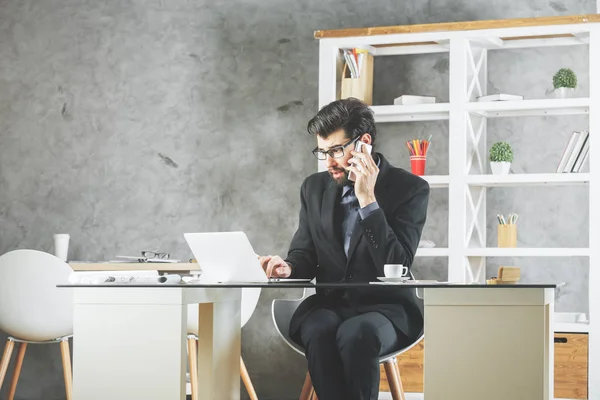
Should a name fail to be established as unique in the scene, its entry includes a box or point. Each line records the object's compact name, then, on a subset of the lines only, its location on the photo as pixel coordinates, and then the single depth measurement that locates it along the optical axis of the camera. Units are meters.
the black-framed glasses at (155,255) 5.02
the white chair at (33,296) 4.10
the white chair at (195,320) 4.19
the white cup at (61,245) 4.94
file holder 4.55
